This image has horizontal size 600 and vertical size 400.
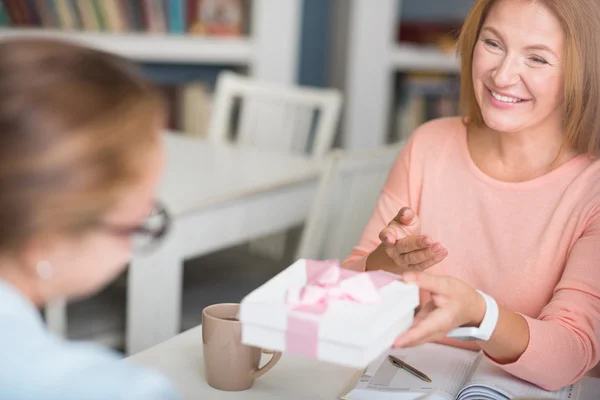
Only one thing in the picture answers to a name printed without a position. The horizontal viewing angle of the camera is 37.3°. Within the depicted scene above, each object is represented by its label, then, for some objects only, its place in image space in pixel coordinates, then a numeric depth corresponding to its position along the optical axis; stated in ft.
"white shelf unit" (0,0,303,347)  10.96
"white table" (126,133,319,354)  6.79
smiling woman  4.17
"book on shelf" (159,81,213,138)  11.57
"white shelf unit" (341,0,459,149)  11.76
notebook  3.83
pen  4.00
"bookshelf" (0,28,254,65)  10.85
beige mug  3.76
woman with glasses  2.36
